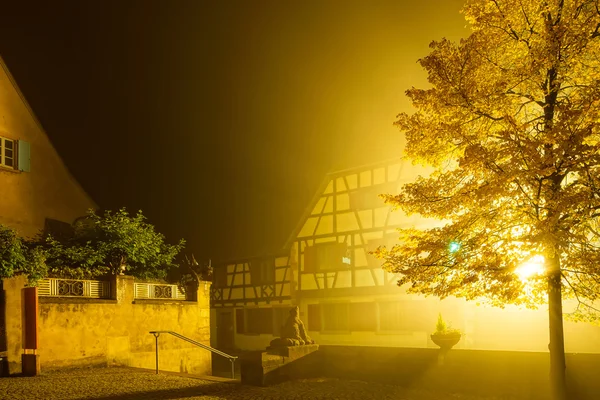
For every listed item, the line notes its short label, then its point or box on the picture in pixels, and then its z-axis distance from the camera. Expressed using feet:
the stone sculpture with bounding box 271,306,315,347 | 46.06
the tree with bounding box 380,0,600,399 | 26.53
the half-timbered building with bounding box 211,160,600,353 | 69.05
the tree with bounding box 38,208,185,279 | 53.47
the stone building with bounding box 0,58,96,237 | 62.80
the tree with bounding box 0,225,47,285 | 42.19
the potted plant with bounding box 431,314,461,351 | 41.78
